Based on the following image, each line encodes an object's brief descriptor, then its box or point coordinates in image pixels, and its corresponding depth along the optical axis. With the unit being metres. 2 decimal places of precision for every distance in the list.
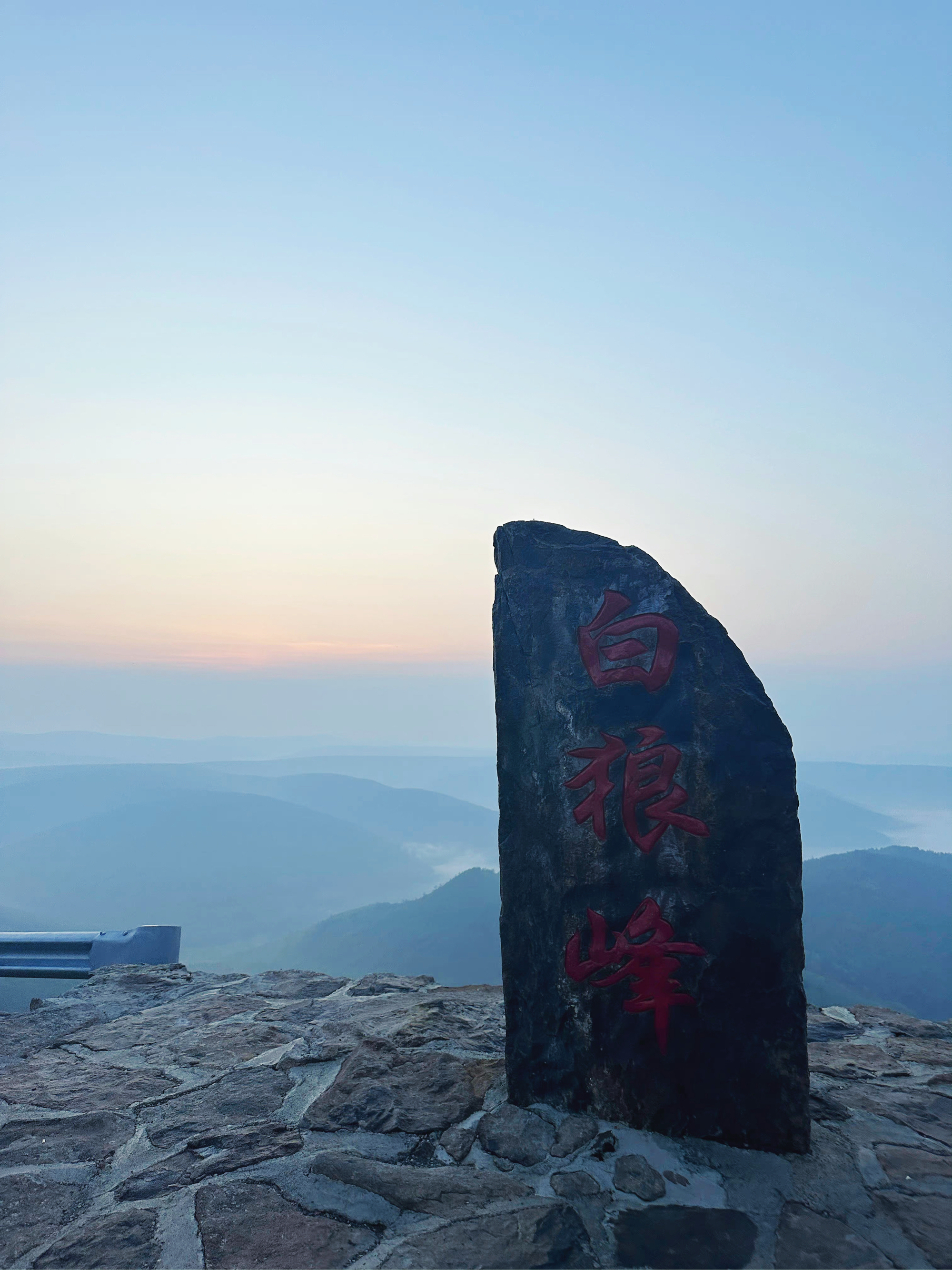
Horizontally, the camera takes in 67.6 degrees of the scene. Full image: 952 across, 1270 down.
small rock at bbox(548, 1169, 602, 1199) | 2.80
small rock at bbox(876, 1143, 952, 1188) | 2.88
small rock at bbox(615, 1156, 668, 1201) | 2.81
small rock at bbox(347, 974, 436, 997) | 5.58
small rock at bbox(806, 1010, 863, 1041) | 4.67
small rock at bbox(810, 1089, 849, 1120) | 3.37
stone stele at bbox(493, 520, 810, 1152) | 3.14
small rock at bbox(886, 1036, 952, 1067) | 4.11
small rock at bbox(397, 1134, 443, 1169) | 3.03
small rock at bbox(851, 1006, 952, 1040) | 4.70
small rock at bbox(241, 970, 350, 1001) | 5.69
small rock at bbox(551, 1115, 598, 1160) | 3.09
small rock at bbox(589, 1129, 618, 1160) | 3.05
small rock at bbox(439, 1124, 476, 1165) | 3.10
